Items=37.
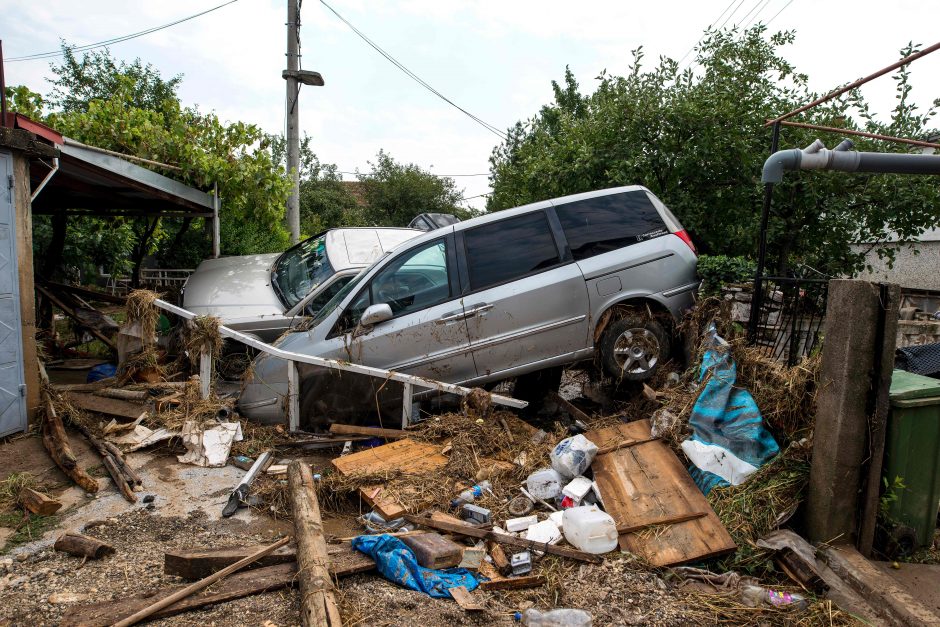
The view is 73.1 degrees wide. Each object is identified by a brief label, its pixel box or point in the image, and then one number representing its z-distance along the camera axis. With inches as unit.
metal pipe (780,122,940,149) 204.3
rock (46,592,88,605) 137.1
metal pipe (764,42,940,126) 160.9
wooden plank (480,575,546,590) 150.4
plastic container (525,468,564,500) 192.2
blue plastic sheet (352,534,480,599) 146.4
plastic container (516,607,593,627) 134.3
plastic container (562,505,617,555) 164.9
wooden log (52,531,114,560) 155.2
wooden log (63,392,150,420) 242.8
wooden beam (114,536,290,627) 124.7
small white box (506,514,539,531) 176.6
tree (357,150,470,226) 1245.7
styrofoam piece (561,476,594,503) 186.7
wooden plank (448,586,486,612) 138.5
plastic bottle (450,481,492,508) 190.1
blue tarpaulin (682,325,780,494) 180.5
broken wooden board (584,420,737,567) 161.0
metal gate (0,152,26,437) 221.0
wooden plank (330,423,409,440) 235.6
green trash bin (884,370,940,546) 161.0
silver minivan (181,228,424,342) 287.1
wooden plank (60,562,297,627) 125.8
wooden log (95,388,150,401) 249.0
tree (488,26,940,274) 309.9
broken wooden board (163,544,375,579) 144.6
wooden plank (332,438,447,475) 204.5
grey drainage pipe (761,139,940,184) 195.3
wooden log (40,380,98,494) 192.9
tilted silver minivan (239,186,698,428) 240.7
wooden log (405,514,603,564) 161.0
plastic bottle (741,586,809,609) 142.6
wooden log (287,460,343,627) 125.5
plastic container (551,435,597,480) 197.0
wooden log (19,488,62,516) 176.4
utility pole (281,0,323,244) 515.2
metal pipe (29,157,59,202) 239.1
